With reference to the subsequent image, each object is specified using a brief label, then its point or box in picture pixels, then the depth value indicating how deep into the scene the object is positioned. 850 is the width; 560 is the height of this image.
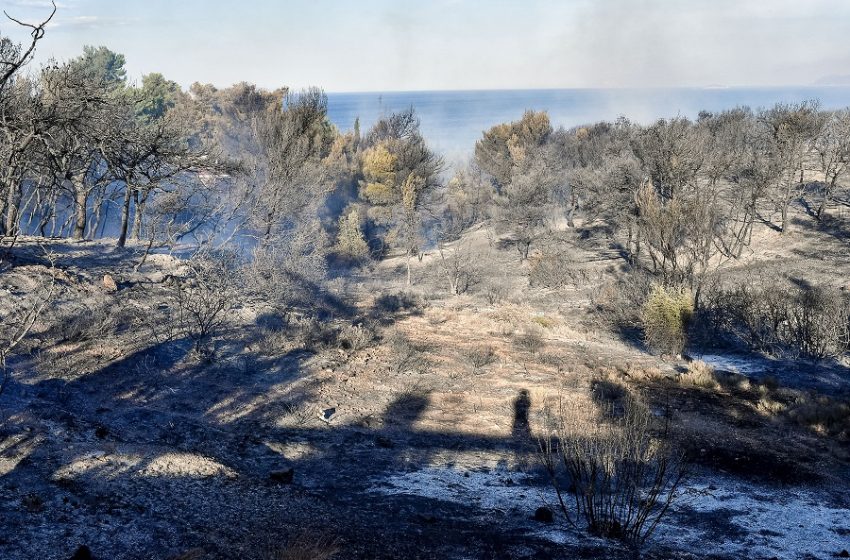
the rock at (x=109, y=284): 12.98
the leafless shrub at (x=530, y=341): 15.31
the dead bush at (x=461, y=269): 23.71
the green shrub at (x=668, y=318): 15.20
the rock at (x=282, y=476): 7.33
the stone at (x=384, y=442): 9.30
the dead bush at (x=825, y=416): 10.56
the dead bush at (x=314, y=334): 13.29
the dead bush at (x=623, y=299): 18.82
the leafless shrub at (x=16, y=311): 9.87
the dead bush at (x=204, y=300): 11.98
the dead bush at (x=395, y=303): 18.94
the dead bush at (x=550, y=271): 24.22
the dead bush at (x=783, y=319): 14.98
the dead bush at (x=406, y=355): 13.10
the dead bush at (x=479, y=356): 13.68
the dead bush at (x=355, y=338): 13.77
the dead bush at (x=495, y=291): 21.50
